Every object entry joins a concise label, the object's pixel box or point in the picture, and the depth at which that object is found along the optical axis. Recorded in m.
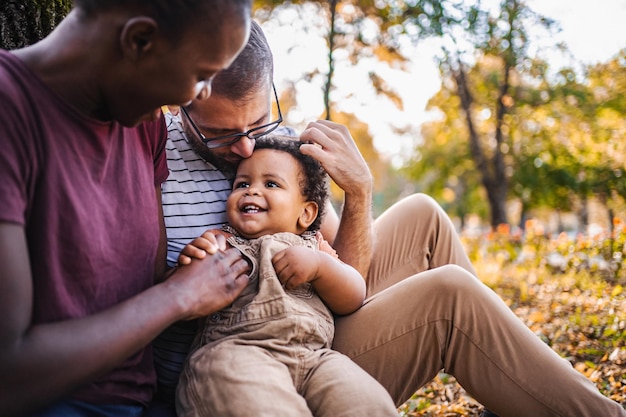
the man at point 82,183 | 1.27
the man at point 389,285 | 1.91
